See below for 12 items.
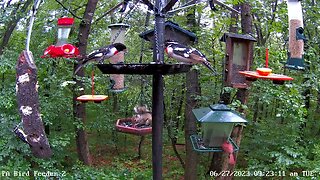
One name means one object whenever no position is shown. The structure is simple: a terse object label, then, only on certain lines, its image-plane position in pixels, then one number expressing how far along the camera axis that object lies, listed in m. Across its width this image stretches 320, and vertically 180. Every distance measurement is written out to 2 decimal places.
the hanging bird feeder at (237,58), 2.92
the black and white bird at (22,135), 1.88
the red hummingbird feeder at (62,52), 2.49
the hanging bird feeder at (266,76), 2.00
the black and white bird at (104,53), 2.07
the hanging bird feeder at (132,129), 2.44
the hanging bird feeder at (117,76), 2.86
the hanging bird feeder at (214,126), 2.02
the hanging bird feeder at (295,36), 2.15
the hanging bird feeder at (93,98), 2.51
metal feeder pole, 1.89
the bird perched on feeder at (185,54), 1.92
